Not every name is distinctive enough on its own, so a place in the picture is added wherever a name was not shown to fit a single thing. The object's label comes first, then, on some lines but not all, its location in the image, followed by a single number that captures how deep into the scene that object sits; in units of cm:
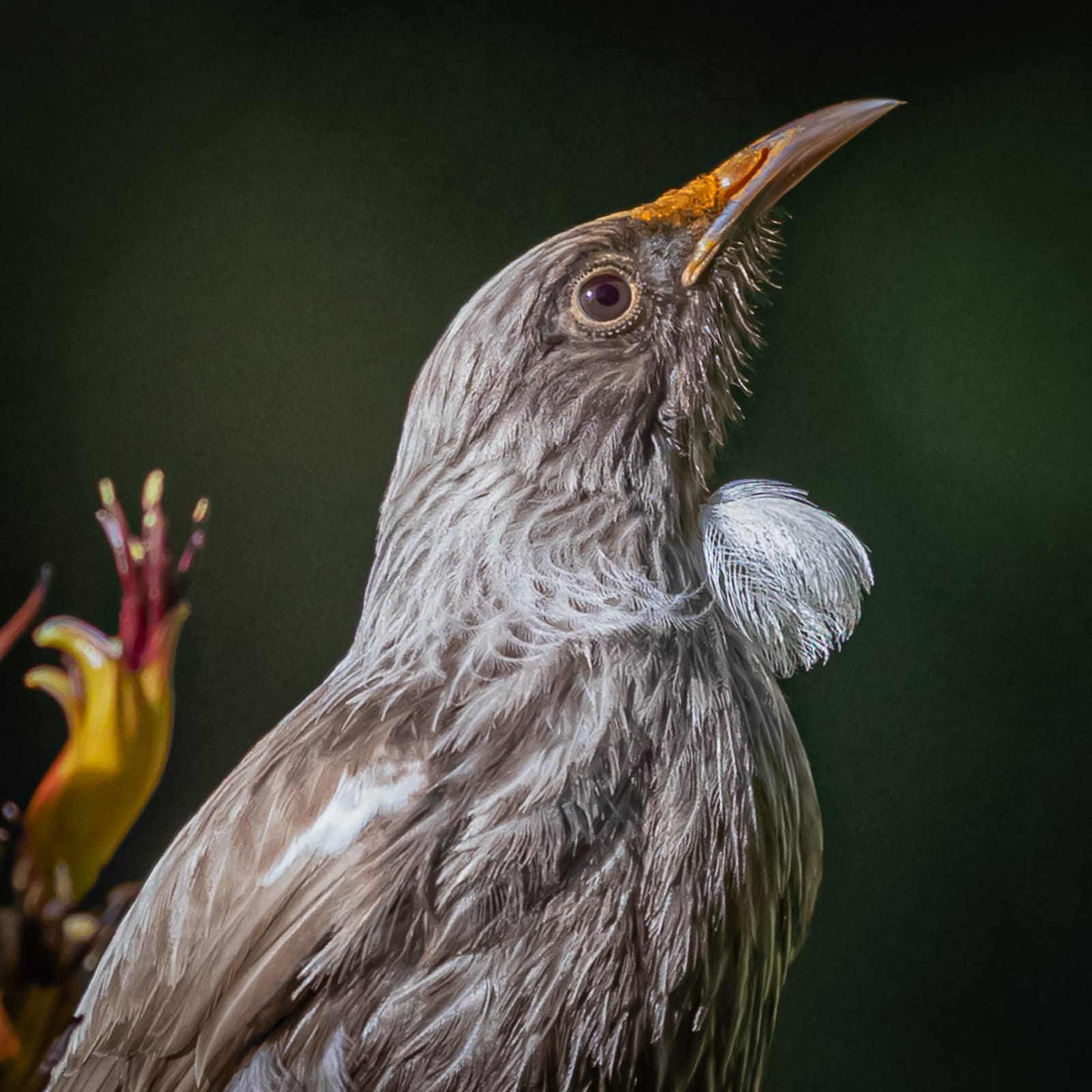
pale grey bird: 216
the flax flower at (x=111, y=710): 220
